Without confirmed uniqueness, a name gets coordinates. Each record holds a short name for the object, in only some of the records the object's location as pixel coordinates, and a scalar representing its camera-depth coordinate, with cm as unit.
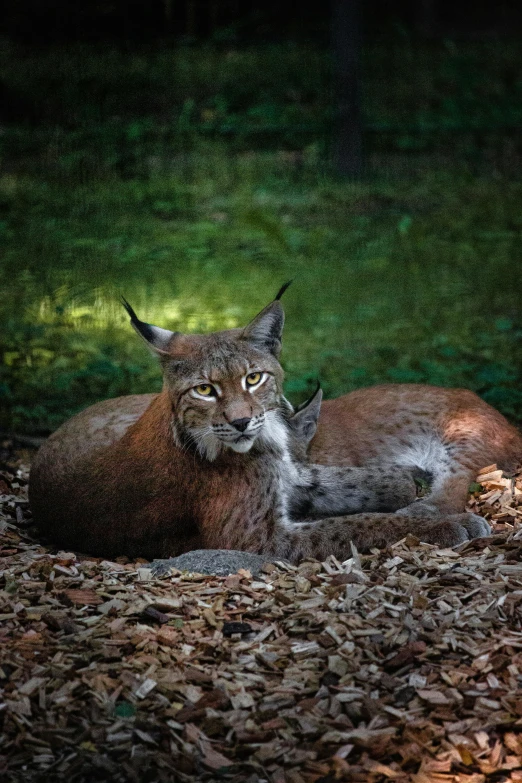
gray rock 853
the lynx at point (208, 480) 907
